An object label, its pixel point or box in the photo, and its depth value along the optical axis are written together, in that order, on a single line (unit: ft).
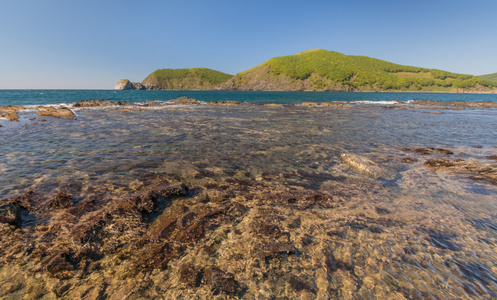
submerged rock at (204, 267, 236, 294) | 12.64
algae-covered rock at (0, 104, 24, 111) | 105.93
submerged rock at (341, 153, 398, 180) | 31.89
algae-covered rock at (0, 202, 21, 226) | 16.87
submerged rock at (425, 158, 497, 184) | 31.96
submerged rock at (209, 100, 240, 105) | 194.83
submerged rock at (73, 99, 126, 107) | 141.69
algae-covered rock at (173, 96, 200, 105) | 192.70
